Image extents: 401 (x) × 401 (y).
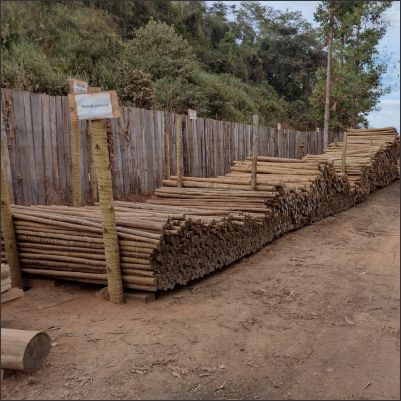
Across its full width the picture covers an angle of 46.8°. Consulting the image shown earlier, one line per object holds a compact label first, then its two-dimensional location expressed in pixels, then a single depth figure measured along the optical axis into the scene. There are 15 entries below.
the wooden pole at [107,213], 4.41
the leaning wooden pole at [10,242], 4.96
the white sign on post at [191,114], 8.59
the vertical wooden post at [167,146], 9.27
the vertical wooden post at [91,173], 7.32
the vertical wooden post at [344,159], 11.96
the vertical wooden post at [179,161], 8.09
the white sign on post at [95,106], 4.27
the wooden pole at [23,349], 3.08
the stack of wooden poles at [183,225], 4.72
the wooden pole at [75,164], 6.14
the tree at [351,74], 17.58
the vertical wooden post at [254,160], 7.28
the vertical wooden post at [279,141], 15.45
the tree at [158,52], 16.04
